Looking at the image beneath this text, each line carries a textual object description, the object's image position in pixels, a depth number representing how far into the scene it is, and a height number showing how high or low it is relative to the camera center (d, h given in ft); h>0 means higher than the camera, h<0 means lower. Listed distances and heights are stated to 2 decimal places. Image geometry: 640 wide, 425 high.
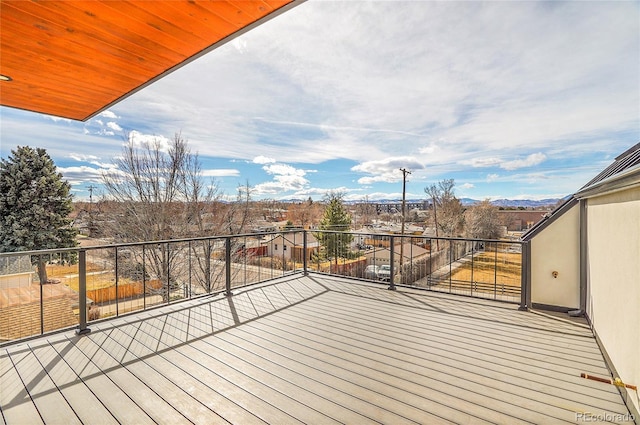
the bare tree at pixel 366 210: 89.65 +0.42
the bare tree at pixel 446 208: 72.02 +1.13
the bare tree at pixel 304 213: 79.87 -0.69
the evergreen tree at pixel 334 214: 68.08 -0.70
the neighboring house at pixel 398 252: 57.06 -9.01
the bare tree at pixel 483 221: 68.64 -2.02
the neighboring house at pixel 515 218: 75.09 -1.27
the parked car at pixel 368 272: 43.08 -9.66
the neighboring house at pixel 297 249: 58.40 -8.26
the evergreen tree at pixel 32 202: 41.55 +0.78
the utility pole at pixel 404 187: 59.00 +5.44
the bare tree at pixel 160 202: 36.37 +0.98
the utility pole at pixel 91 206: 37.55 +0.30
